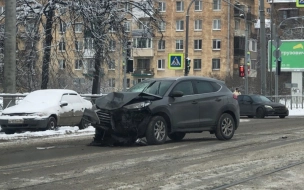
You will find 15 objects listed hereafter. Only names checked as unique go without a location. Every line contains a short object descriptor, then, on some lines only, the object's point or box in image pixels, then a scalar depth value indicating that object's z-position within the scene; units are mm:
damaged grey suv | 14852
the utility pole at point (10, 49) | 22562
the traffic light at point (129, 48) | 30531
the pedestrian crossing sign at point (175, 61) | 33750
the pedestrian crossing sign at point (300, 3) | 33594
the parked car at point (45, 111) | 18922
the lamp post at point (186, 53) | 36281
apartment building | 78062
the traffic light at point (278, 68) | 42450
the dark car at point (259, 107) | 34750
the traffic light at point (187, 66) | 36375
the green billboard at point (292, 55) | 52531
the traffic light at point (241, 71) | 38844
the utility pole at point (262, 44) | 37812
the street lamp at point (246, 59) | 40331
